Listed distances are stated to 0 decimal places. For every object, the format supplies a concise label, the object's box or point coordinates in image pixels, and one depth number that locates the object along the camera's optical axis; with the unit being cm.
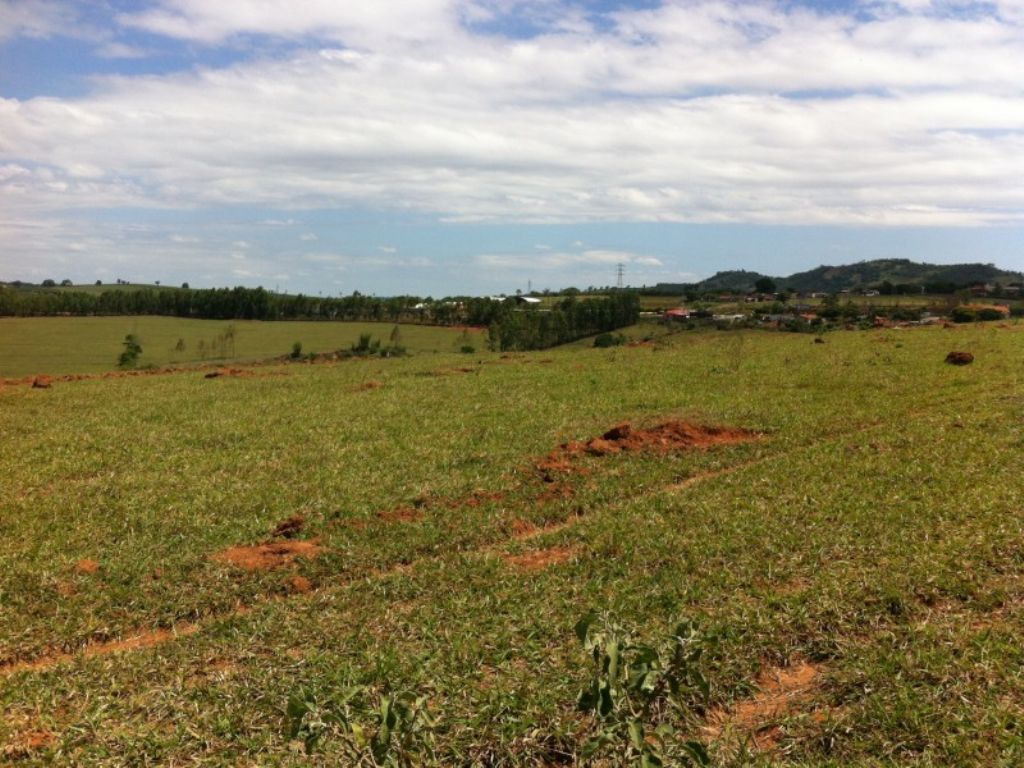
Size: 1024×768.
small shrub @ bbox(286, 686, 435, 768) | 371
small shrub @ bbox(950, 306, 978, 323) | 4741
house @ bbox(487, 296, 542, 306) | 10662
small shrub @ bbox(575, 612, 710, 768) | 376
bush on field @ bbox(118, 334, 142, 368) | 4331
